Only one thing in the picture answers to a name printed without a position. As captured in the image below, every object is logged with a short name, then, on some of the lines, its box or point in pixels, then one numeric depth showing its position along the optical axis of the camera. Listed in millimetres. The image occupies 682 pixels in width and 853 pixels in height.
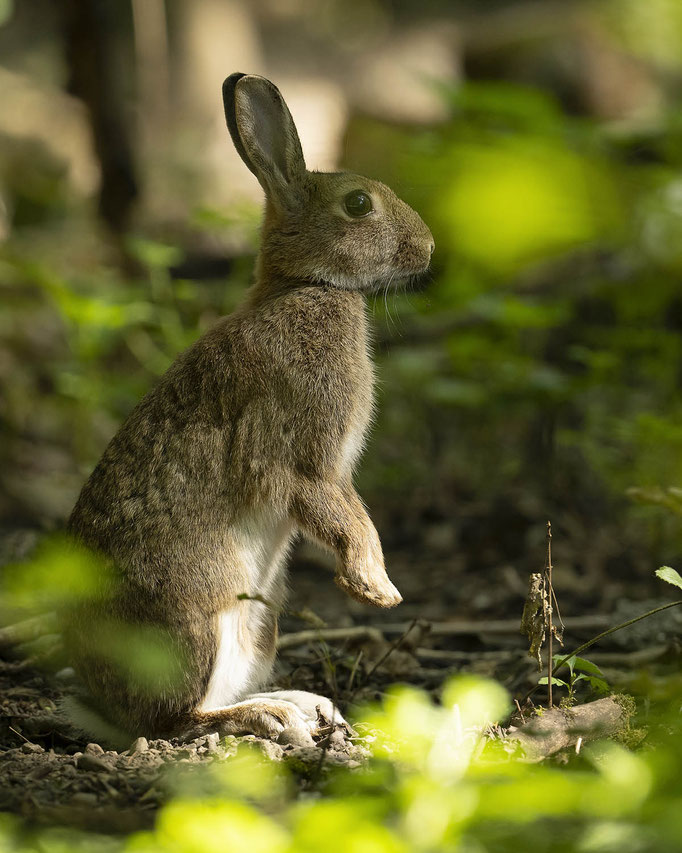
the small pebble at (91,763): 6301
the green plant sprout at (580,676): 6598
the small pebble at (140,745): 6965
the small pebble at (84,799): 5676
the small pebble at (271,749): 6578
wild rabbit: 7219
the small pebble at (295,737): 7020
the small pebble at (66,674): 9234
